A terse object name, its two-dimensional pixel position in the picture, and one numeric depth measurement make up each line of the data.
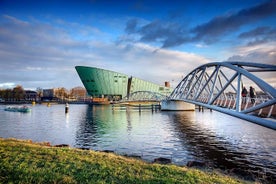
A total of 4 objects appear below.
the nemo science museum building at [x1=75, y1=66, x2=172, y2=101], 148.25
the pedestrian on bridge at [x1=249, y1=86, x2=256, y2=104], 25.90
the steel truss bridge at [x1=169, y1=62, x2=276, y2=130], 15.24
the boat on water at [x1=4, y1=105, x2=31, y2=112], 69.86
